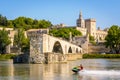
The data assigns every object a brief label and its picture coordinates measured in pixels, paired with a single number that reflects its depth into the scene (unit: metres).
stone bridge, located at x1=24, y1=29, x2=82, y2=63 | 62.28
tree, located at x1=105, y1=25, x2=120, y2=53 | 117.00
